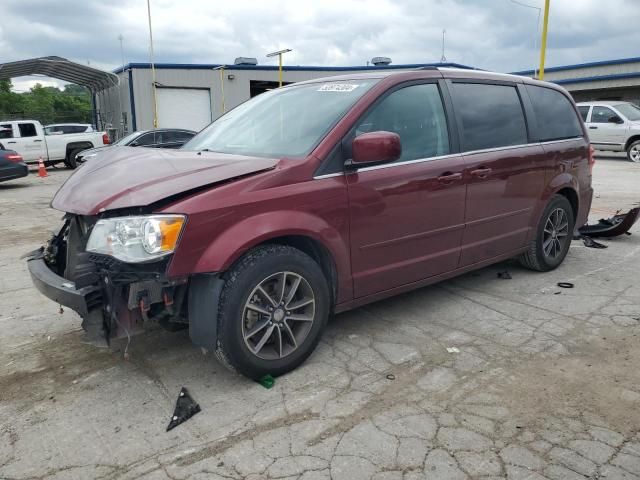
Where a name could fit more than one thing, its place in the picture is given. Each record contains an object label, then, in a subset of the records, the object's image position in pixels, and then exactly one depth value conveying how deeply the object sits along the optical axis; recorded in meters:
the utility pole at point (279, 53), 19.89
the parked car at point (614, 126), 17.06
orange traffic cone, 16.92
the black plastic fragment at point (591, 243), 6.43
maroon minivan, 2.80
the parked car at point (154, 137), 13.85
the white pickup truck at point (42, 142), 18.27
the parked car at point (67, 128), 20.11
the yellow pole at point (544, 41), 14.06
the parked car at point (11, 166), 13.73
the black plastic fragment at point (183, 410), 2.75
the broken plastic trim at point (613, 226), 6.35
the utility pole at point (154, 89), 23.82
